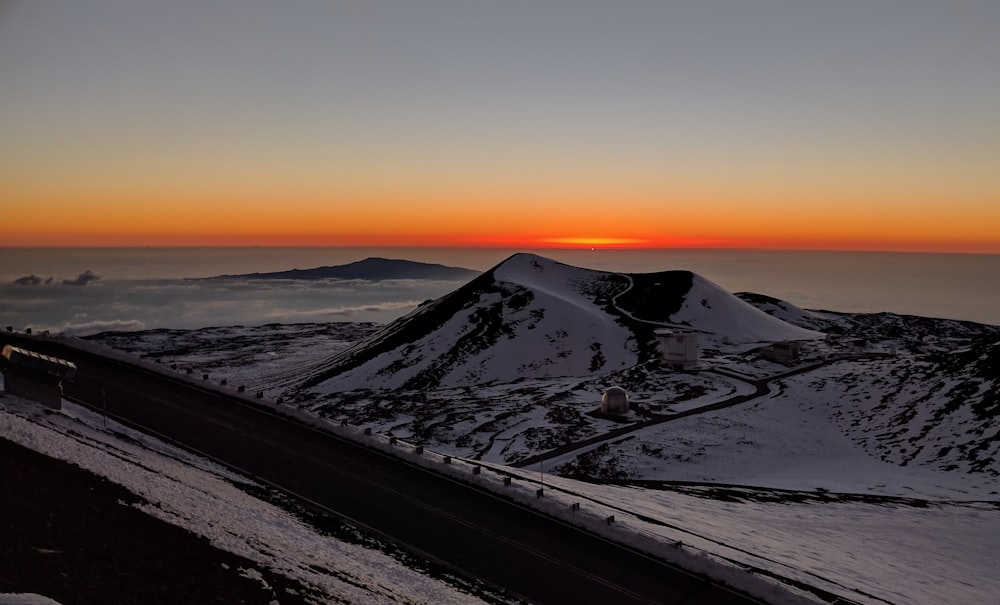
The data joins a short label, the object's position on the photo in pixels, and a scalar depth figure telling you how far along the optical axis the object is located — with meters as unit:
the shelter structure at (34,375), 32.47
